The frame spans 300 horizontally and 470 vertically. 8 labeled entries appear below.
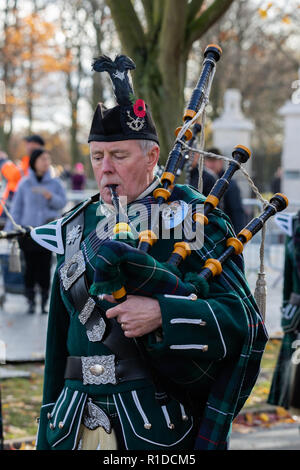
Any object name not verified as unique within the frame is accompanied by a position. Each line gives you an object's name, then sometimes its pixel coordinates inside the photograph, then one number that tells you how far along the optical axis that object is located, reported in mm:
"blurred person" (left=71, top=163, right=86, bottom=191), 38781
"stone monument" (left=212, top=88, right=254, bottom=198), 38250
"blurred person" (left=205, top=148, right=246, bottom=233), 13203
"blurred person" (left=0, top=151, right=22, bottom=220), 18078
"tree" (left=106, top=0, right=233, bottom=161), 10437
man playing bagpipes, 4117
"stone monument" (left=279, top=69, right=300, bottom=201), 36281
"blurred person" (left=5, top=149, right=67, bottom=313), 16297
